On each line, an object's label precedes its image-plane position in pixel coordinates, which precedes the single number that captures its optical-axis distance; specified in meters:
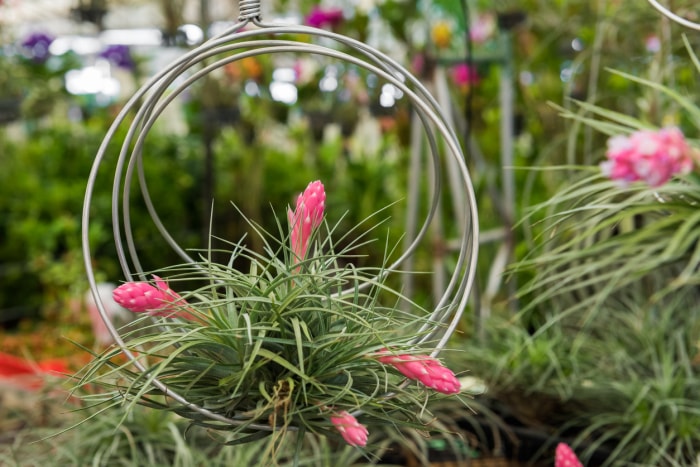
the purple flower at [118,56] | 3.33
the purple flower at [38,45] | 2.85
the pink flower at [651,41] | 2.12
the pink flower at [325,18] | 2.30
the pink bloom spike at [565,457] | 0.79
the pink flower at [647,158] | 0.58
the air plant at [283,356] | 0.63
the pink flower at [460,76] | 2.66
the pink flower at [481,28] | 2.92
